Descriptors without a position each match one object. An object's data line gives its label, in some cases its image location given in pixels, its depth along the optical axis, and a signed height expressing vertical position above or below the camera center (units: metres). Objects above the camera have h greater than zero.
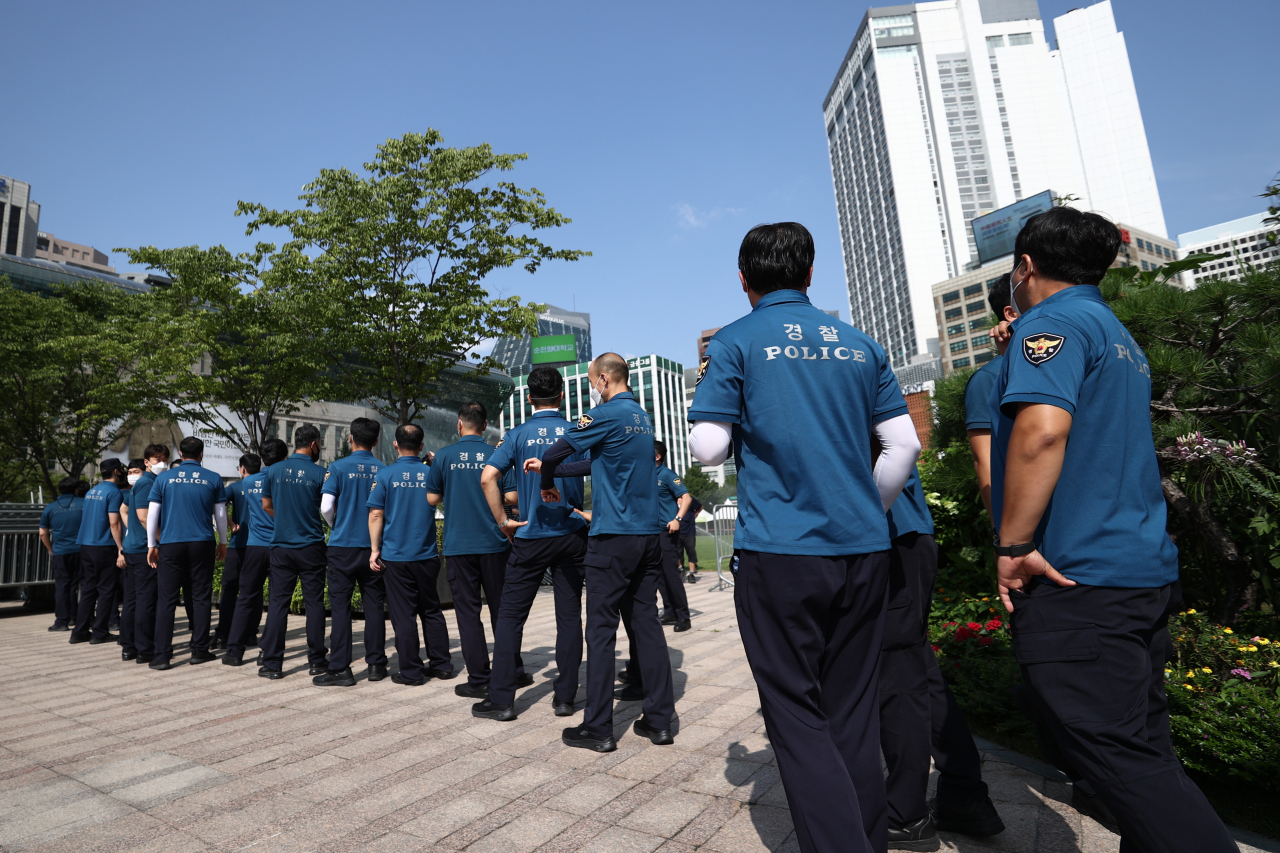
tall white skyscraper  127.88 +65.58
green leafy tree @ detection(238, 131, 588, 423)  14.19 +5.87
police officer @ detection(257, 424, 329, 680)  6.17 -0.09
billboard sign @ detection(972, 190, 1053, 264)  83.44 +32.18
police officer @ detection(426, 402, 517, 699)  5.24 -0.03
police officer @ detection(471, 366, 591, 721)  4.55 -0.24
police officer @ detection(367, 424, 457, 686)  5.64 -0.13
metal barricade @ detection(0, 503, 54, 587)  11.71 +0.39
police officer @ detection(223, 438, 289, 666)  6.68 -0.04
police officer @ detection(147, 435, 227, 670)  6.89 +0.18
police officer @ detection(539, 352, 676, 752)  3.94 -0.19
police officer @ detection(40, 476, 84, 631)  9.97 +0.45
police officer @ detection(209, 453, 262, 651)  7.73 +0.09
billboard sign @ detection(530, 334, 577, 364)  69.75 +17.99
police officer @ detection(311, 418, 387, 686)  5.82 -0.21
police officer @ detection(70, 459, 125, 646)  8.28 +0.20
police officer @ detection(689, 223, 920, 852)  1.99 -0.05
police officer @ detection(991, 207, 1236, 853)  1.74 -0.17
